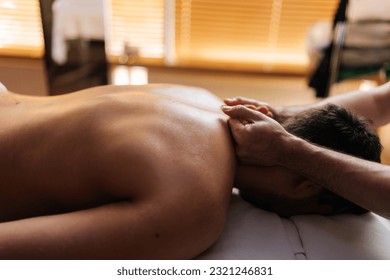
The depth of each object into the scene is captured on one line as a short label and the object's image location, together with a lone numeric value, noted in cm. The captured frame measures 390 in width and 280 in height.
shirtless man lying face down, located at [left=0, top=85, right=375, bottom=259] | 75
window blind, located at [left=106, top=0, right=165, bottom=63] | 251
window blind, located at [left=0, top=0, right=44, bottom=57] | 255
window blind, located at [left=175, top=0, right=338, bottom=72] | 244
